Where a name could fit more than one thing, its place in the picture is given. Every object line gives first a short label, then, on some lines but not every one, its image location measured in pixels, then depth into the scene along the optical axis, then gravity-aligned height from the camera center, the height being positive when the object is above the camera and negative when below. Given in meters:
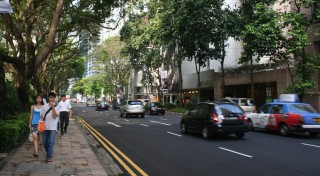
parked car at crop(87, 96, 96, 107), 61.40 -0.40
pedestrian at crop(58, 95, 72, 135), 12.06 -0.57
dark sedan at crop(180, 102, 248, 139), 10.63 -0.83
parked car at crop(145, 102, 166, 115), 27.29 -0.87
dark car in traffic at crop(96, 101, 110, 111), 39.88 -0.88
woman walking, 7.52 -0.57
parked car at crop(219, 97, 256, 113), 20.47 -0.35
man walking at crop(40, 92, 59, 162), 6.75 -0.54
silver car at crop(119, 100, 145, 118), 23.40 -0.72
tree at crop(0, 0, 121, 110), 12.21 +4.68
